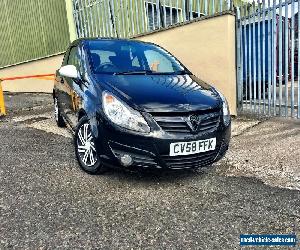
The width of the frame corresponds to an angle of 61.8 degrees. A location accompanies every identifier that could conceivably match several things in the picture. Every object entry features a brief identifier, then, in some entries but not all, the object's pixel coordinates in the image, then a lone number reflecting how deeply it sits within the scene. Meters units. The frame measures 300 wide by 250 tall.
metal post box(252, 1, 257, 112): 4.89
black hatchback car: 2.41
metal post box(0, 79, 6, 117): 6.16
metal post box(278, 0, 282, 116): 4.52
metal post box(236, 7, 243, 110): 5.11
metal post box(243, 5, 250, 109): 5.01
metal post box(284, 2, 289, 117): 4.46
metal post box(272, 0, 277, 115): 4.60
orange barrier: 9.37
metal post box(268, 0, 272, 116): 4.68
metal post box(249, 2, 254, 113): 4.97
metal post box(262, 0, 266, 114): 4.70
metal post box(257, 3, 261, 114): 4.79
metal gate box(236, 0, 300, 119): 4.56
